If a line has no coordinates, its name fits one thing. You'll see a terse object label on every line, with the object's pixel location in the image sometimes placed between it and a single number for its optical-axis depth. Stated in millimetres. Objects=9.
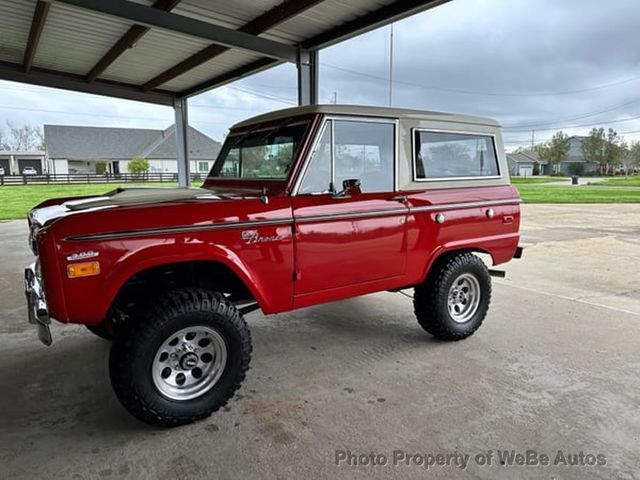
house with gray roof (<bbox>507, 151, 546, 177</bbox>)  64788
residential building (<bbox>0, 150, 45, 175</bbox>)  45594
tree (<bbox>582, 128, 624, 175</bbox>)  55312
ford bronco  2436
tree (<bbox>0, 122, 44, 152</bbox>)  55969
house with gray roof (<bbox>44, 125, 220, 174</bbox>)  41500
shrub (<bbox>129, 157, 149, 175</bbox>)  36500
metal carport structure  6133
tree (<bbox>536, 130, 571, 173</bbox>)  57531
